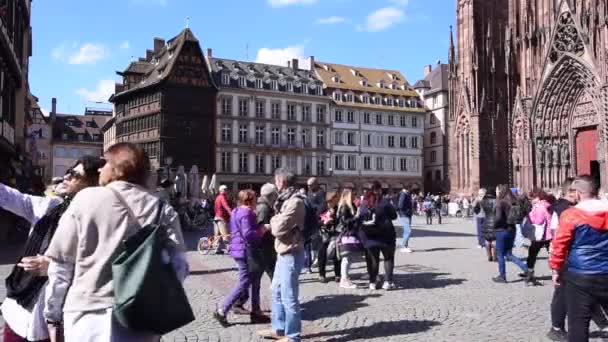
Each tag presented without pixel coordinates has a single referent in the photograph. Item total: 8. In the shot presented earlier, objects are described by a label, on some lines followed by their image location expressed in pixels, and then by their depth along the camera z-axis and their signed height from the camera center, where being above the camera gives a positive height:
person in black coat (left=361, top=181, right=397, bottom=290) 9.23 -0.87
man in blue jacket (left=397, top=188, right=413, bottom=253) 15.52 -0.80
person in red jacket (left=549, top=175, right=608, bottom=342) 4.78 -0.64
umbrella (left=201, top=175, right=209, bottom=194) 31.73 +0.06
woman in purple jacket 6.77 -0.76
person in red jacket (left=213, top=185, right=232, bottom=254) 14.10 -0.64
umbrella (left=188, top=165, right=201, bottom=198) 27.05 +0.11
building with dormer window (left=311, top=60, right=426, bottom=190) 60.59 +6.52
